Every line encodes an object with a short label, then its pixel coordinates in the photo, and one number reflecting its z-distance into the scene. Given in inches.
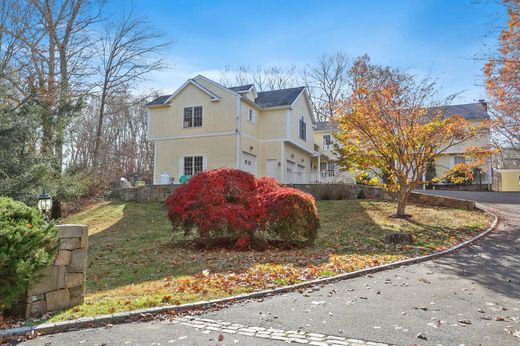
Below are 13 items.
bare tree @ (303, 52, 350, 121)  1400.1
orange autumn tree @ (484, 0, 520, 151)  382.6
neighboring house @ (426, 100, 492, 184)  1031.0
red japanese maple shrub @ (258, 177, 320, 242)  370.3
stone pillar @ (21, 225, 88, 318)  182.1
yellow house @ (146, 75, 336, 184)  834.8
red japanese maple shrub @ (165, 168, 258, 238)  373.4
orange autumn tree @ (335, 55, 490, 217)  510.0
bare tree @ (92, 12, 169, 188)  989.8
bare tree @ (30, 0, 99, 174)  577.9
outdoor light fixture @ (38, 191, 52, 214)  303.7
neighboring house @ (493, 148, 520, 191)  1304.3
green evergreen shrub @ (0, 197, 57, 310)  165.8
